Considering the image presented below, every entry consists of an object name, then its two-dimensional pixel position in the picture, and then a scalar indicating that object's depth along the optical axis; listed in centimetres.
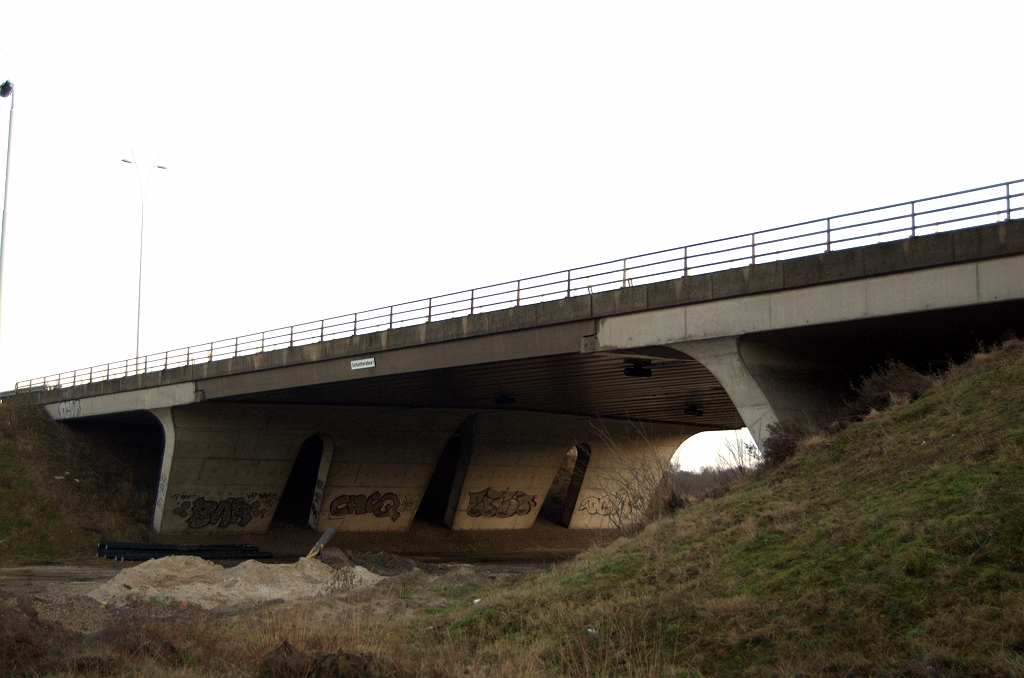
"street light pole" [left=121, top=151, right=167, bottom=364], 4756
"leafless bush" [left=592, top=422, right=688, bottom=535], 1870
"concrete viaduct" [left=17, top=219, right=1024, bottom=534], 1962
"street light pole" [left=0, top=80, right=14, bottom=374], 2847
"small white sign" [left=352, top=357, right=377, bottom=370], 3145
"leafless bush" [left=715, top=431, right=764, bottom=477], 1986
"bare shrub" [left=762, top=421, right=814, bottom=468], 1873
